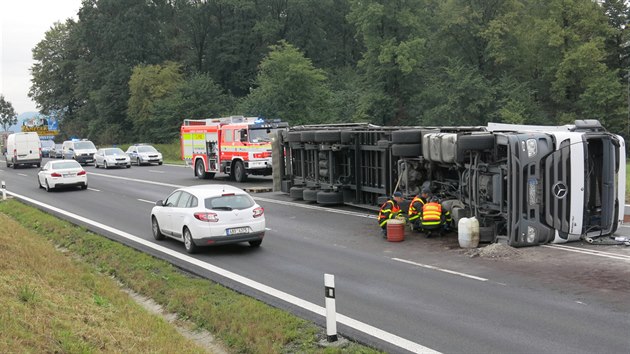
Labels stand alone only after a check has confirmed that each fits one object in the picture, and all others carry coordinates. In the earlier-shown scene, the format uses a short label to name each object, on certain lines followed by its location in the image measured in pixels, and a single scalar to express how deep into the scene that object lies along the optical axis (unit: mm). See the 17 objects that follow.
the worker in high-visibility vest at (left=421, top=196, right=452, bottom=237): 15266
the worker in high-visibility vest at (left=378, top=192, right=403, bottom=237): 15644
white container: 13848
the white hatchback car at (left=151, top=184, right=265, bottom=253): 13961
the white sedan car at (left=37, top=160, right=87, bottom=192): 30172
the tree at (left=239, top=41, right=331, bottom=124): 56312
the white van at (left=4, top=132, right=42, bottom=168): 50062
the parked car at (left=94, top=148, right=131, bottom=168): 47031
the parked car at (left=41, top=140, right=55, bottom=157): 73338
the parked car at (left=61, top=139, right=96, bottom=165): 53812
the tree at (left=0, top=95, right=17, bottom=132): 149875
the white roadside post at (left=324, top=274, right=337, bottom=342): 8219
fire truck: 30109
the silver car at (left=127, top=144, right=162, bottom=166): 49750
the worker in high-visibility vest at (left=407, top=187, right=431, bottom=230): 16016
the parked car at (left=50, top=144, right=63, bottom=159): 67725
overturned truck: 13523
